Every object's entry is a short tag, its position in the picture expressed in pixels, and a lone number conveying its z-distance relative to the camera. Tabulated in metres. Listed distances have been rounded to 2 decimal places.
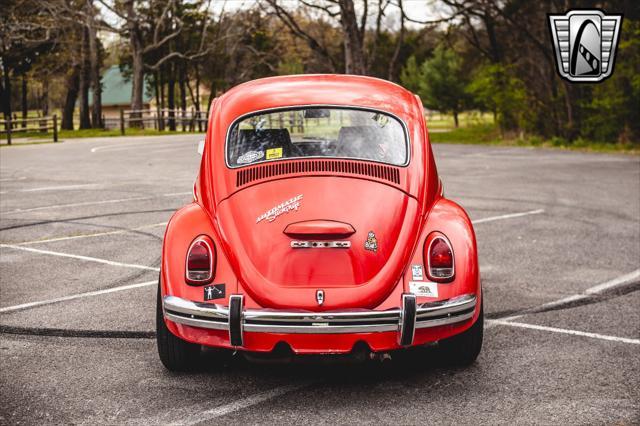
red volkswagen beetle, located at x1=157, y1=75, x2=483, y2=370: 4.31
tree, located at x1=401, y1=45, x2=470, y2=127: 65.19
